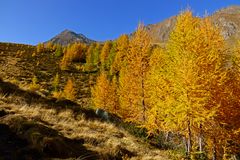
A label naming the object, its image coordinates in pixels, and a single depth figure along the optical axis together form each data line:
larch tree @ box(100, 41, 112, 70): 60.10
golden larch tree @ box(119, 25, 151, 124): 16.68
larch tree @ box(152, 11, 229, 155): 9.50
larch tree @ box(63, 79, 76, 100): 33.34
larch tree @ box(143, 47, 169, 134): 10.95
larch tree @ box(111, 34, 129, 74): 50.40
